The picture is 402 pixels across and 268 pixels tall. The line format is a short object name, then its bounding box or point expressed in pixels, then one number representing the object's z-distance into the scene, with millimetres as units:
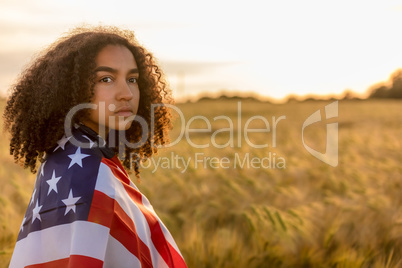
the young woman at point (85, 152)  1805
